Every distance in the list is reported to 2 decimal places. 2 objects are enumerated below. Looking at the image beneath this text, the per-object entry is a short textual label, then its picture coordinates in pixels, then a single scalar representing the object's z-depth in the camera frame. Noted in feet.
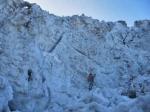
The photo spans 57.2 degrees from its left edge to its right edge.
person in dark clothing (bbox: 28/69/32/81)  34.54
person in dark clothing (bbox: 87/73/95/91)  39.50
